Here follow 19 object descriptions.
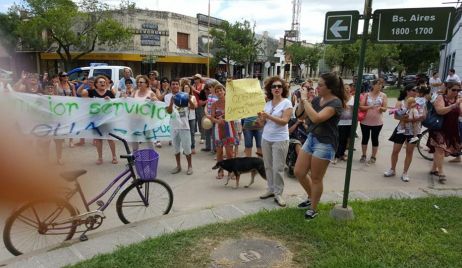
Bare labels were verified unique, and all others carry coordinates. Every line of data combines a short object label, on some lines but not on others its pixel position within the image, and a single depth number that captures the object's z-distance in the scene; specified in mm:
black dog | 5926
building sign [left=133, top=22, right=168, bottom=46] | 31125
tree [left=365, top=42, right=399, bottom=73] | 37344
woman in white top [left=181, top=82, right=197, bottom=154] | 7891
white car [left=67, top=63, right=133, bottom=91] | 14823
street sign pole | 3898
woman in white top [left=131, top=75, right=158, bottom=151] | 7336
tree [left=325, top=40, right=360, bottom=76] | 50547
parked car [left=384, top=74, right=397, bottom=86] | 46325
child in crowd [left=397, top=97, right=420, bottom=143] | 6465
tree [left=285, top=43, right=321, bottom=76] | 59438
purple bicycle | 3783
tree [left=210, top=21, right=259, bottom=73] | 37062
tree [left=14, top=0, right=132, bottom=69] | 26359
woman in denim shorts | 4066
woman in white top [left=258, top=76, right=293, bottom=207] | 4891
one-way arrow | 4033
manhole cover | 3492
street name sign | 3557
